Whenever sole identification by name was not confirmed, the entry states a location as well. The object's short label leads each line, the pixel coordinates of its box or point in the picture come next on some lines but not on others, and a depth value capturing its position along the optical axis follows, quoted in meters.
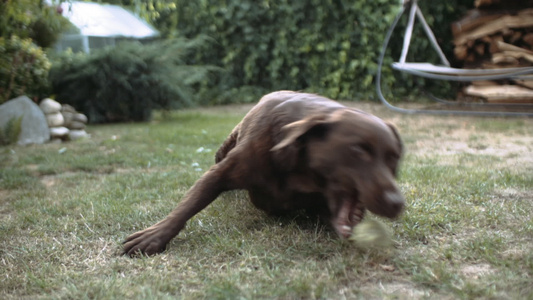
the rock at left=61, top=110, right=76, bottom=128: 6.53
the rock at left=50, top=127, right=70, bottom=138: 5.93
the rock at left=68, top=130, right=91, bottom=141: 6.24
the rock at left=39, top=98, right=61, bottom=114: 6.21
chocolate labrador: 1.88
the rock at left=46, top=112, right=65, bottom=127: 6.11
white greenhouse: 9.55
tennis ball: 1.90
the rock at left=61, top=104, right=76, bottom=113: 6.72
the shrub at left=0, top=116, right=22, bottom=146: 5.46
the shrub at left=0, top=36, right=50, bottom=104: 6.16
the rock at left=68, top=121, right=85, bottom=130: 6.57
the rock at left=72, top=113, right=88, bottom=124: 6.62
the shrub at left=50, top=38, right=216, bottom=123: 7.55
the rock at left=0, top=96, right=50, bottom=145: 5.61
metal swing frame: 6.18
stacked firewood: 7.45
